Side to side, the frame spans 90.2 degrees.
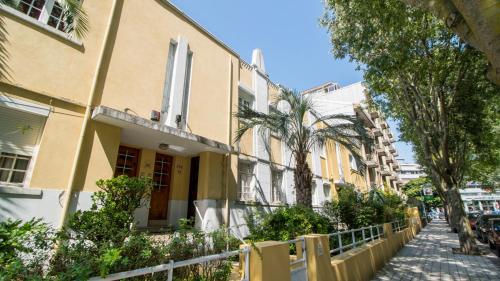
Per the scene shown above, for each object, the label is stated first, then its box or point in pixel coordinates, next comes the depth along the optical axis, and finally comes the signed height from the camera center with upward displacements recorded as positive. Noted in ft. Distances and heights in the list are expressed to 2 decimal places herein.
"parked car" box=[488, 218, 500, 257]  35.91 -3.21
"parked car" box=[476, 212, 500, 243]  48.47 -2.53
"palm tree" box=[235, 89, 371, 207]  32.78 +10.91
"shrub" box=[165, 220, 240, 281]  12.30 -1.95
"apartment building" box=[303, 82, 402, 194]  71.10 +27.57
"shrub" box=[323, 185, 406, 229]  37.11 +0.50
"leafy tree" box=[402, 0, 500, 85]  8.87 +7.04
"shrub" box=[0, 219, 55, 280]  5.53 -0.82
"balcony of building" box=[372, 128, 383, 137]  112.28 +35.85
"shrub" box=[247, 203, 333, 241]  26.84 -1.20
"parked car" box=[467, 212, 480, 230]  73.14 -2.17
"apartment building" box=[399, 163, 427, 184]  309.01 +51.41
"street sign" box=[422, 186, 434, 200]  153.28 +13.70
